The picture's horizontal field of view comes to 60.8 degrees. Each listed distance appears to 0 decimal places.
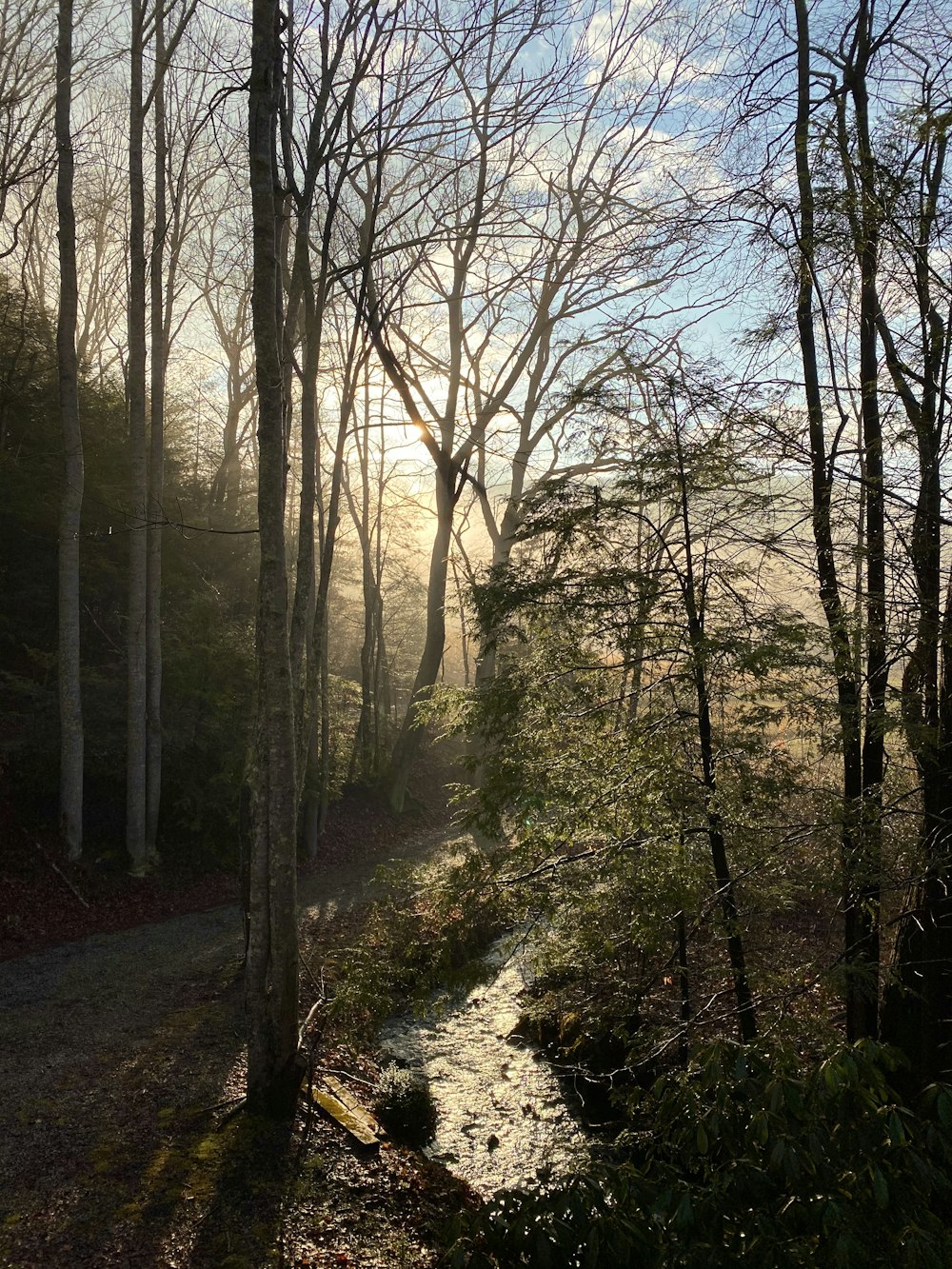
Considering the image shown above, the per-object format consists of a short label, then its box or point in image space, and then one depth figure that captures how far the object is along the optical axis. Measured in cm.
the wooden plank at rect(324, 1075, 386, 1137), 594
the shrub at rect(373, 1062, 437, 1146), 616
